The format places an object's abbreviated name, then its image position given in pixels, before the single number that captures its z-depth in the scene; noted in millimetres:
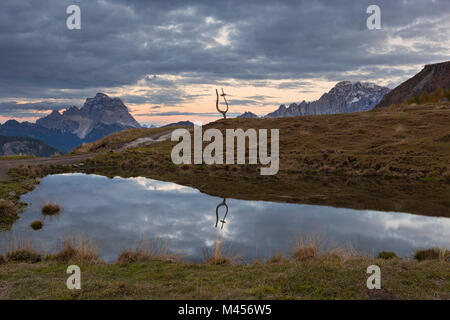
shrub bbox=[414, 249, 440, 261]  14732
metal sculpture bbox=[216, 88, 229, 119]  60375
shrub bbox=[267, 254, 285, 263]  14202
